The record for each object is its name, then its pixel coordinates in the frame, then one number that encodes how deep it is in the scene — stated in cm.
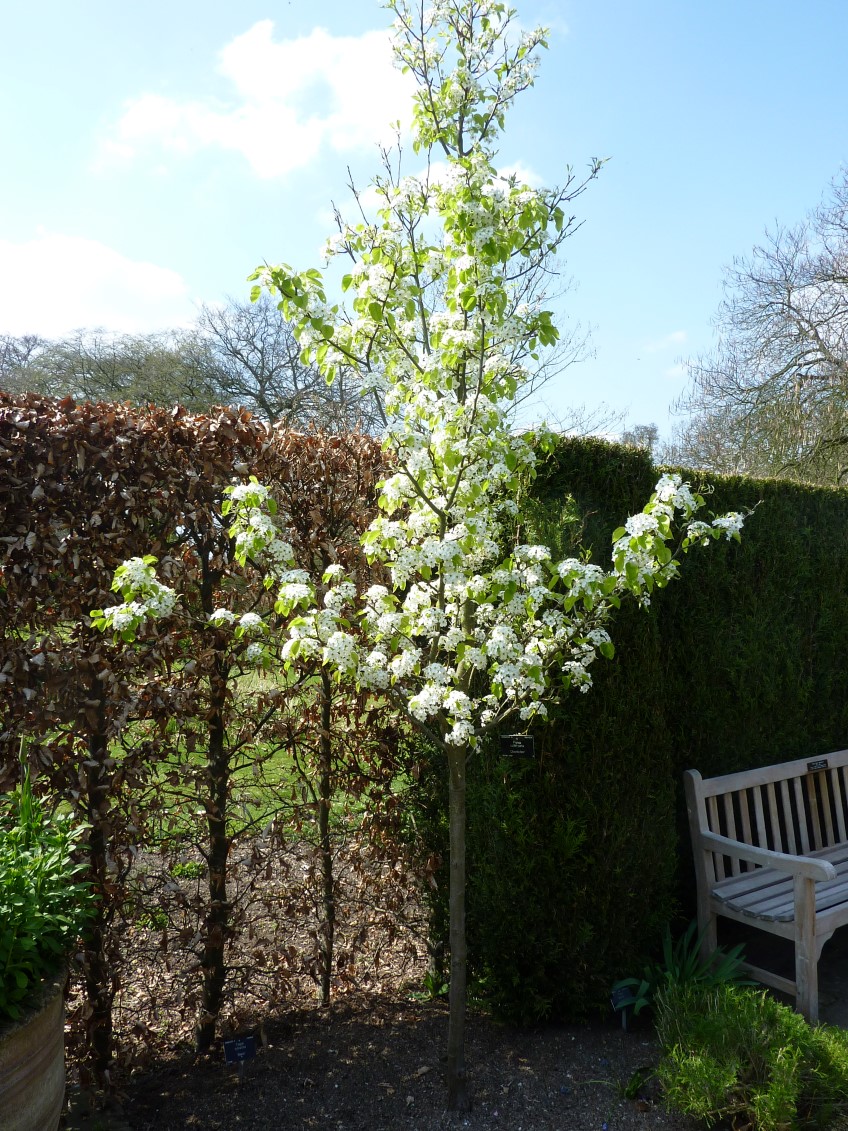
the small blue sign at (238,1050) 330
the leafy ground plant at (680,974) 356
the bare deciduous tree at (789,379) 1291
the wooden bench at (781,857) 368
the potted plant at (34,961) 221
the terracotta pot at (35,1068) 217
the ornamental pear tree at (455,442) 275
